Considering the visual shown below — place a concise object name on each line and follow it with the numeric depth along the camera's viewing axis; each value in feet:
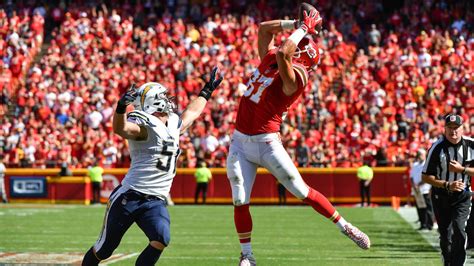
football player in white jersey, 49.26
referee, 60.85
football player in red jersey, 55.36
